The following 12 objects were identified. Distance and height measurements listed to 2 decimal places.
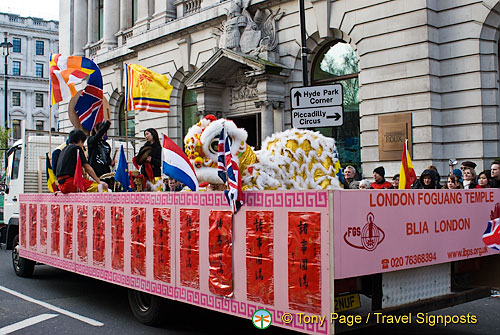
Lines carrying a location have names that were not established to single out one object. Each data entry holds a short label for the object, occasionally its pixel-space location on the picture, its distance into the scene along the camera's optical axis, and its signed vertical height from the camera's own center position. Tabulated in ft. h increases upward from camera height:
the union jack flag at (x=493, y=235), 18.21 -1.81
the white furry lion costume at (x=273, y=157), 20.63 +0.88
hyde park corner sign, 30.94 +4.08
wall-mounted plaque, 49.67 +3.94
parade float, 14.98 -1.93
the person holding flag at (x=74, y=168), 28.50 +0.73
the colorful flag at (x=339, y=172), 23.54 +0.33
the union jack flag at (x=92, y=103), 36.91 +5.14
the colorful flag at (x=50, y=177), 32.81 +0.34
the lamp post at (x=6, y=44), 132.36 +32.63
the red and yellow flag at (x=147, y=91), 36.73 +5.92
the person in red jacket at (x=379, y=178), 34.42 +0.09
